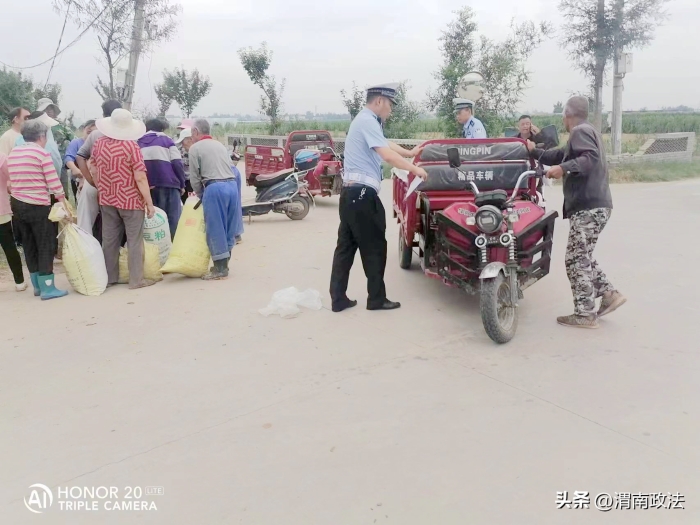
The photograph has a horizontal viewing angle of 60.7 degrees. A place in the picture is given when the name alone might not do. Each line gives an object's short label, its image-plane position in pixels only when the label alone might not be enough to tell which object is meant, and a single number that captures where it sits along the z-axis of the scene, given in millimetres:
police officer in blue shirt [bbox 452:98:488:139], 6684
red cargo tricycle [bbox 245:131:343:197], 11203
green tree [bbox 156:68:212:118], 32406
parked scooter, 9805
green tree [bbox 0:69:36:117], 15143
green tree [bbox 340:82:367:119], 23469
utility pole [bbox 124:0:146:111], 11180
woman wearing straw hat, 5691
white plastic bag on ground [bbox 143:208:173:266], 6215
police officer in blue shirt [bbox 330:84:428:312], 4805
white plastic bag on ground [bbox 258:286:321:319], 4988
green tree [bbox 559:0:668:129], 18484
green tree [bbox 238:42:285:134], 24547
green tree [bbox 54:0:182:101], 11312
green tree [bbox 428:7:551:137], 17719
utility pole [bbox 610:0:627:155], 18234
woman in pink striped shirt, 5402
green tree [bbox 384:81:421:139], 21922
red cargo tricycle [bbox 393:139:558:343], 4391
